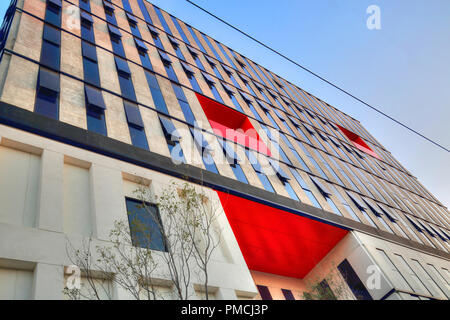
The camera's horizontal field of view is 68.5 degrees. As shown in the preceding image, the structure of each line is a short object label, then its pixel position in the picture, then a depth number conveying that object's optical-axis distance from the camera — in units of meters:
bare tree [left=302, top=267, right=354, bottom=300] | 14.07
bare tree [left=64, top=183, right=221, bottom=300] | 8.00
